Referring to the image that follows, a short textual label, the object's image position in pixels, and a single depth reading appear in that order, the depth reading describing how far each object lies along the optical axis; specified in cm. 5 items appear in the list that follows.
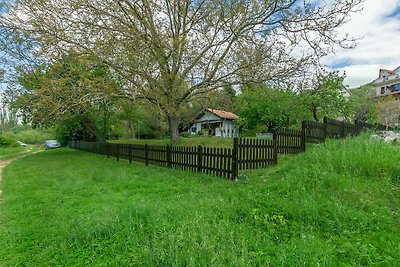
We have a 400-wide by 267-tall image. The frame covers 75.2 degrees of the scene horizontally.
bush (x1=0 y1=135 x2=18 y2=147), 3247
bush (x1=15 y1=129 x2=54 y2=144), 5840
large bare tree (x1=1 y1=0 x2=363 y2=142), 1152
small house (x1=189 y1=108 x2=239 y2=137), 3884
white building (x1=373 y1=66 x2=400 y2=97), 4725
